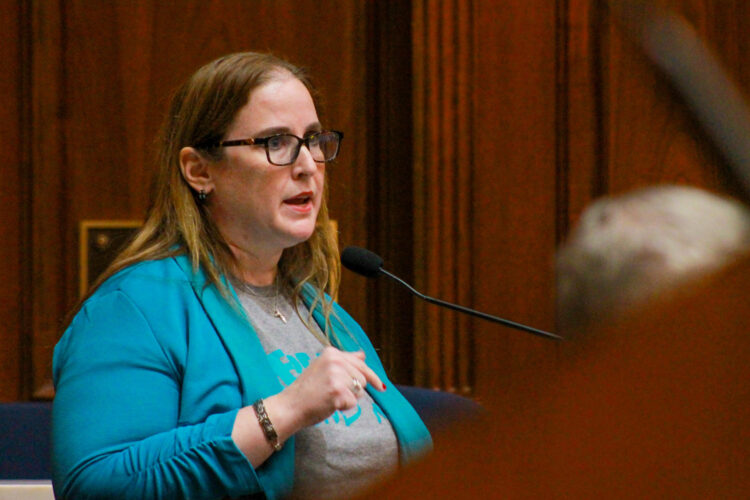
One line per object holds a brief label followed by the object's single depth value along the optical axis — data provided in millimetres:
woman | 7271
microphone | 7516
